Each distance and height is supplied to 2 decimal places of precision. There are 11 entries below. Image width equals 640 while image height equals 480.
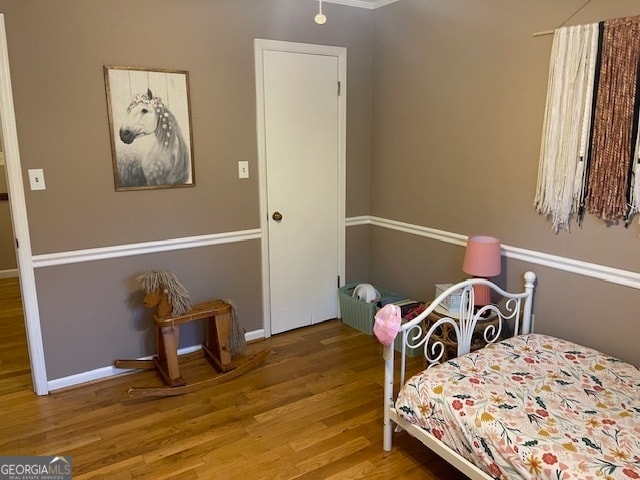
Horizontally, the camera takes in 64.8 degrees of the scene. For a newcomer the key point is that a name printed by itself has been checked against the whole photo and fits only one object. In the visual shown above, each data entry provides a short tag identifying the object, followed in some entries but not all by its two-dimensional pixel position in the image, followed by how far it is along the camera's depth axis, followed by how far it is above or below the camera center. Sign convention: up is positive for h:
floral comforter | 1.71 -1.00
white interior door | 3.44 -0.23
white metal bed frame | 2.07 -0.95
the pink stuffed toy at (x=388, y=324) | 2.24 -0.76
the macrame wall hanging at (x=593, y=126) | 2.30 +0.12
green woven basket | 3.66 -1.16
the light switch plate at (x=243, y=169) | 3.34 -0.11
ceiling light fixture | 2.82 +0.73
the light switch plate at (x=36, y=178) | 2.70 -0.13
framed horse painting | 2.88 +0.15
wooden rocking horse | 2.91 -1.08
